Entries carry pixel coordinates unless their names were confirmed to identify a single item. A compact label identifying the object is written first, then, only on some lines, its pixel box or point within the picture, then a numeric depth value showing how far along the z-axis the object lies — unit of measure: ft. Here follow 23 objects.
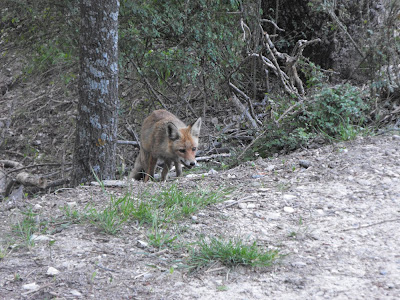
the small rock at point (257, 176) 34.21
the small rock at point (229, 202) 28.84
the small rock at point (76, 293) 19.02
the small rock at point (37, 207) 28.19
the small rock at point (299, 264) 21.39
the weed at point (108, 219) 24.61
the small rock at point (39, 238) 23.54
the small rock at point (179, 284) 20.16
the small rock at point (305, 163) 35.11
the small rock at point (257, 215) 27.07
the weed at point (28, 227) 23.53
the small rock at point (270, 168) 35.84
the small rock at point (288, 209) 27.61
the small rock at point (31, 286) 19.39
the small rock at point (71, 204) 28.27
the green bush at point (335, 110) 41.22
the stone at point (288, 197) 29.36
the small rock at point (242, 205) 28.37
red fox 43.16
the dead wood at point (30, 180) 47.73
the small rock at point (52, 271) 20.47
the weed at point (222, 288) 19.71
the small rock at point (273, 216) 26.80
